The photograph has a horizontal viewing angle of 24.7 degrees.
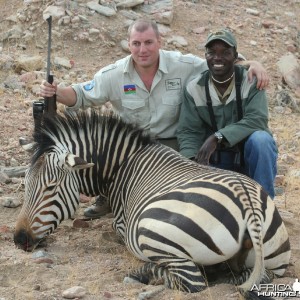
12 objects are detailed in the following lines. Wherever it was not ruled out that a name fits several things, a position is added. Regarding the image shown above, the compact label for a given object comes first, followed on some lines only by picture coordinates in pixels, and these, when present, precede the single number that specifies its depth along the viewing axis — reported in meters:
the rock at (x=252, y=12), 13.05
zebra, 4.14
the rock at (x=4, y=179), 6.88
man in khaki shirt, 6.09
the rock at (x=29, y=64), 10.10
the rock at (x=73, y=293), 4.06
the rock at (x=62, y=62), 10.55
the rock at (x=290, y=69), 11.47
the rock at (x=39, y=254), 4.88
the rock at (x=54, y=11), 11.17
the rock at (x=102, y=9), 11.46
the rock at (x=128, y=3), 11.77
